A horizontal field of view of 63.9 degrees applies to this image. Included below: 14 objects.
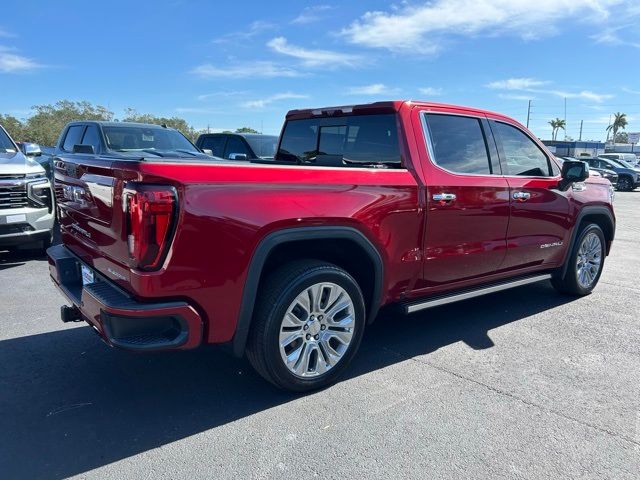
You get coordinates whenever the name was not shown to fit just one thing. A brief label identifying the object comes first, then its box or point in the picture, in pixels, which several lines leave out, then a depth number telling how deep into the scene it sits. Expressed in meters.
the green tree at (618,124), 110.75
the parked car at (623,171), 25.78
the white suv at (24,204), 6.37
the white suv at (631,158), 47.96
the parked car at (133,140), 8.16
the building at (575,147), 49.84
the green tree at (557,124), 113.38
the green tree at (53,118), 38.25
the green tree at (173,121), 44.21
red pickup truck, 2.66
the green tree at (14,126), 36.15
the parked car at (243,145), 10.53
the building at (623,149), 75.11
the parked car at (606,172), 22.65
